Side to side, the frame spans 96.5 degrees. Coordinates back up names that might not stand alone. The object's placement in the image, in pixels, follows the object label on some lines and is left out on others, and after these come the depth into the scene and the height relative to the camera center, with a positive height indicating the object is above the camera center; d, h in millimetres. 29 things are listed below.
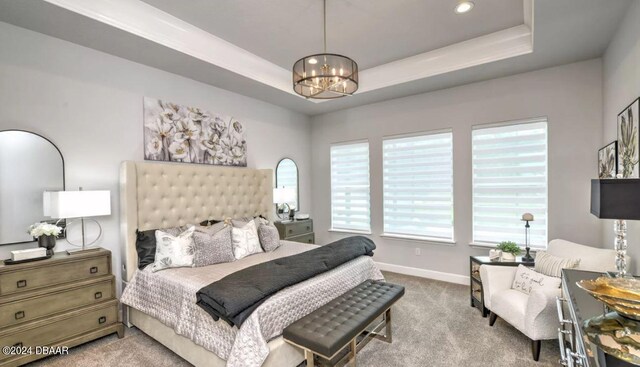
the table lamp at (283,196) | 4648 -240
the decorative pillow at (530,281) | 2450 -919
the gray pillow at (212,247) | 2949 -701
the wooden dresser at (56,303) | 2250 -1040
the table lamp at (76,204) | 2479 -189
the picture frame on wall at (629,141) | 2145 +305
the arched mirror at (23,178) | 2490 +48
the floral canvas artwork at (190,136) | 3424 +619
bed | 2014 -900
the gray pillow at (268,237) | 3601 -721
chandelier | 2398 +928
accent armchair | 2283 -1067
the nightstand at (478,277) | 3102 -1145
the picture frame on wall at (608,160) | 2690 +183
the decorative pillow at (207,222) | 3723 -536
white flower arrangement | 2463 -405
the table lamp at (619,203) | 1446 -129
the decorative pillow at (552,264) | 2448 -763
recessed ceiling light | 2721 +1682
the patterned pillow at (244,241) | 3287 -712
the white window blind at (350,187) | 5203 -120
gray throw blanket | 1941 -783
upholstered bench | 1877 -1040
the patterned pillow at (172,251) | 2816 -697
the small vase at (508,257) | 3253 -887
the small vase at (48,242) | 2518 -524
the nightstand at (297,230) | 4664 -833
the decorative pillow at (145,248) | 2945 -685
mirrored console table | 1007 -669
